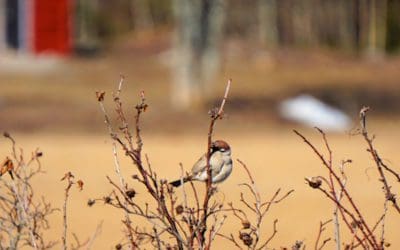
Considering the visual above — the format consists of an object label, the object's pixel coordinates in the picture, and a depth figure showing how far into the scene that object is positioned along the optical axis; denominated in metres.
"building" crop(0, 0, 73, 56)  85.44
